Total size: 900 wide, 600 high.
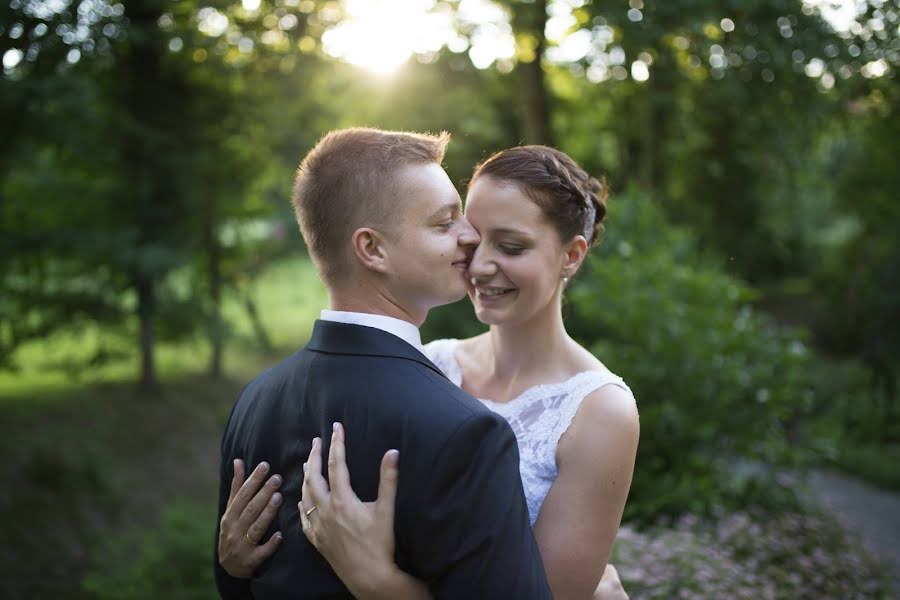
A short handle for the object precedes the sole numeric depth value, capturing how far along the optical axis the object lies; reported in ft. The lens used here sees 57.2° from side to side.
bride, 6.05
